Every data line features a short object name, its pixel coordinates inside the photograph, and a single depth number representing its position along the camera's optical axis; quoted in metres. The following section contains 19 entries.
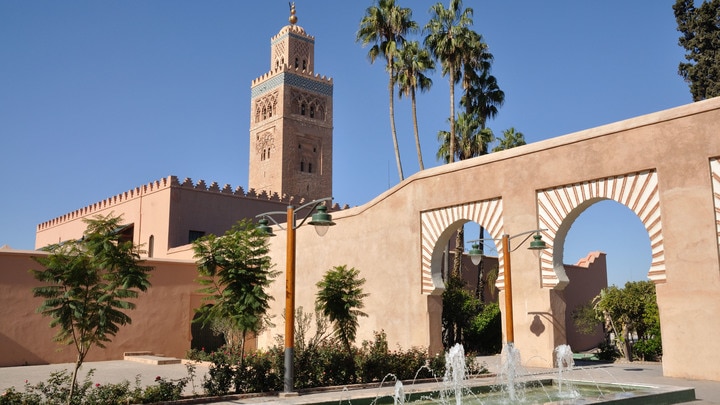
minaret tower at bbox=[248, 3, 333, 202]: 44.47
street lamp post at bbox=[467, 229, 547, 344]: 13.74
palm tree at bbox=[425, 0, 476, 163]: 25.05
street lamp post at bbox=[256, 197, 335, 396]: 10.48
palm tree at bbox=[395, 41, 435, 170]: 26.09
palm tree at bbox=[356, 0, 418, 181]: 26.11
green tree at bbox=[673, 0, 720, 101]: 25.42
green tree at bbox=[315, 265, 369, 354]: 15.08
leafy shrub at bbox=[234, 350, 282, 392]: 11.27
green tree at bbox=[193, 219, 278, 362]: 13.88
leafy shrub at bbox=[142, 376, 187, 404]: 9.87
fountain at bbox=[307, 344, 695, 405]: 9.57
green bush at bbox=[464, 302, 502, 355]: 21.80
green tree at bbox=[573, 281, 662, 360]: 17.61
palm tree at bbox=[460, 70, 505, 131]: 27.38
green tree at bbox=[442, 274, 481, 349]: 21.19
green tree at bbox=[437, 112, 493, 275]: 26.70
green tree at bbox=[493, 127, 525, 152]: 29.03
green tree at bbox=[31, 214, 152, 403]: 9.55
